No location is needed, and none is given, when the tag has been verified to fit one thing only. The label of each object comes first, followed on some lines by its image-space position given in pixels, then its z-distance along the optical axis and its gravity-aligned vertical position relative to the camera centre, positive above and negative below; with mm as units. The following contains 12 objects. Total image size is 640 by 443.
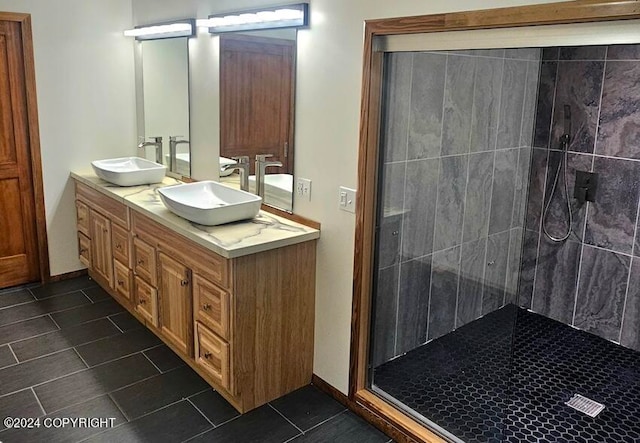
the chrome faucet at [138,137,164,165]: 4267 -325
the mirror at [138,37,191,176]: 3900 -3
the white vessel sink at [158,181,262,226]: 2830 -539
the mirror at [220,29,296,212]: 2945 -2
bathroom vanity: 2631 -962
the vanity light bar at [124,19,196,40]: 3652 +493
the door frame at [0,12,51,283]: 3902 -266
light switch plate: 2598 -422
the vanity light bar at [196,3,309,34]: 2697 +447
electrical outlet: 2854 -413
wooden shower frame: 1765 -112
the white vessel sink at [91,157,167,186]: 3791 -487
